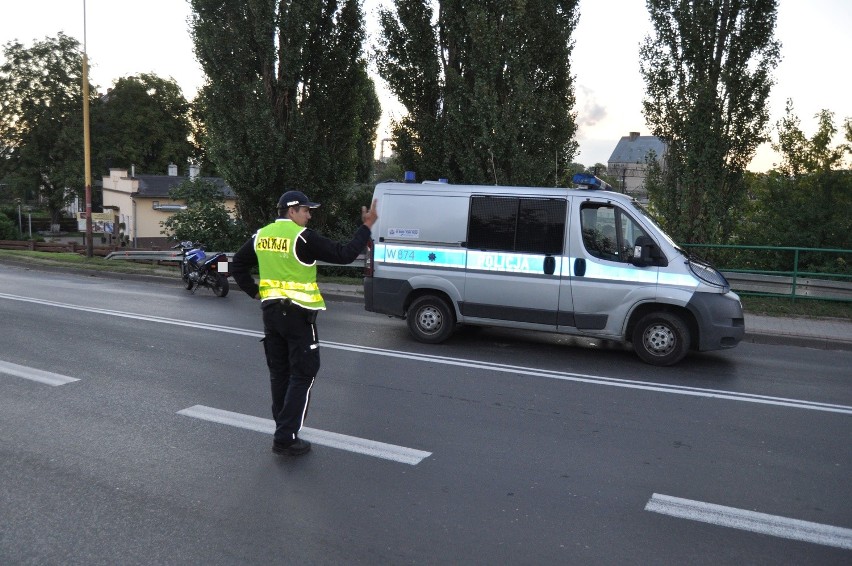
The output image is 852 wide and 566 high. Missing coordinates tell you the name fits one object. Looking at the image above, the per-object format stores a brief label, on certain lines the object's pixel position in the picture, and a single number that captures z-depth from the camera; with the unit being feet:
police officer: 16.80
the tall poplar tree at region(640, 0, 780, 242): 52.54
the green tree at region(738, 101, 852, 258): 50.80
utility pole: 75.87
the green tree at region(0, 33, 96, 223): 181.57
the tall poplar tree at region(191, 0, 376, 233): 61.82
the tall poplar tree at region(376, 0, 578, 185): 59.62
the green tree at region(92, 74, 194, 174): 191.21
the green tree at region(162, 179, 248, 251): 69.62
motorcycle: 50.78
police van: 29.04
